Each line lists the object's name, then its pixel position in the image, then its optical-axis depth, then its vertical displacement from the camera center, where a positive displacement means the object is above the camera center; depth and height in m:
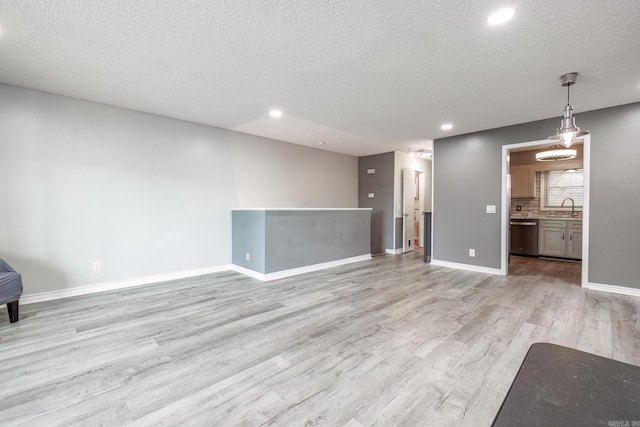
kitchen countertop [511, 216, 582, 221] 5.76 -0.21
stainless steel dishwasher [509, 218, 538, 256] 6.31 -0.65
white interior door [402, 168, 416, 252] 6.96 +0.04
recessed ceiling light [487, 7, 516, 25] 1.95 +1.39
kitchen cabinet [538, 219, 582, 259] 5.71 -0.64
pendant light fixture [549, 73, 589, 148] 2.89 +0.87
